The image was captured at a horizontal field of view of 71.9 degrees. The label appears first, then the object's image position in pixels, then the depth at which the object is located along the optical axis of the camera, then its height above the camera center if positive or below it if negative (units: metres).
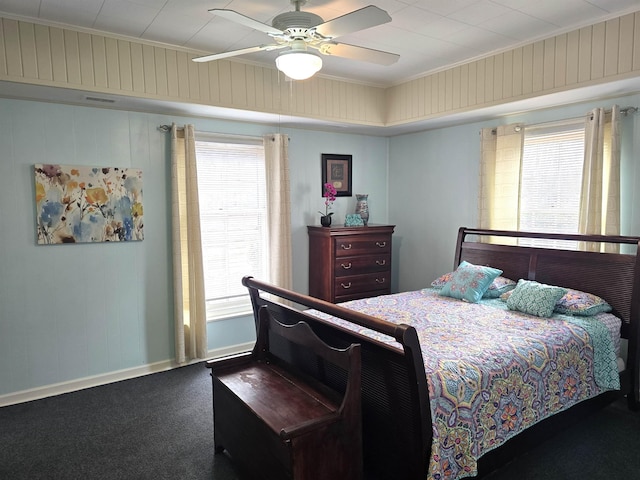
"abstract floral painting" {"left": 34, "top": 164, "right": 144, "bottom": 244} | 3.29 -0.01
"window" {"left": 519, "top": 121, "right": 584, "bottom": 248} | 3.57 +0.17
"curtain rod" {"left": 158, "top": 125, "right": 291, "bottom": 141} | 3.75 +0.62
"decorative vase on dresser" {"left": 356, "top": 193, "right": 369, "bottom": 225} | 4.76 -0.07
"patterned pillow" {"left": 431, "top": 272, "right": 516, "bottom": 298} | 3.55 -0.71
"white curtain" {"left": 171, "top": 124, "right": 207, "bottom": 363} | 3.77 -0.40
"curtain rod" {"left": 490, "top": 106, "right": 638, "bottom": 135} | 3.18 +0.63
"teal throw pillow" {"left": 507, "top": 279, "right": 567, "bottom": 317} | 2.99 -0.69
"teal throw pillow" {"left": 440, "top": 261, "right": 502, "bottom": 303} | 3.46 -0.67
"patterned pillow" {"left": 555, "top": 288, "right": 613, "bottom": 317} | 2.97 -0.72
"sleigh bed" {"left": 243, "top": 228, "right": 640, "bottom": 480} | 1.91 -0.85
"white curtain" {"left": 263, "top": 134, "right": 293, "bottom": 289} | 4.31 -0.04
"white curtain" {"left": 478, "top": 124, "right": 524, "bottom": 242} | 3.90 +0.21
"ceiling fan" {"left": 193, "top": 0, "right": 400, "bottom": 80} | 2.04 +0.84
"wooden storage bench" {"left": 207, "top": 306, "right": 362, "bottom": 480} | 1.86 -0.98
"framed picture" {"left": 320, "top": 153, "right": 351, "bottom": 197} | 4.74 +0.31
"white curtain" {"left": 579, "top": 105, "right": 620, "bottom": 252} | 3.19 +0.17
